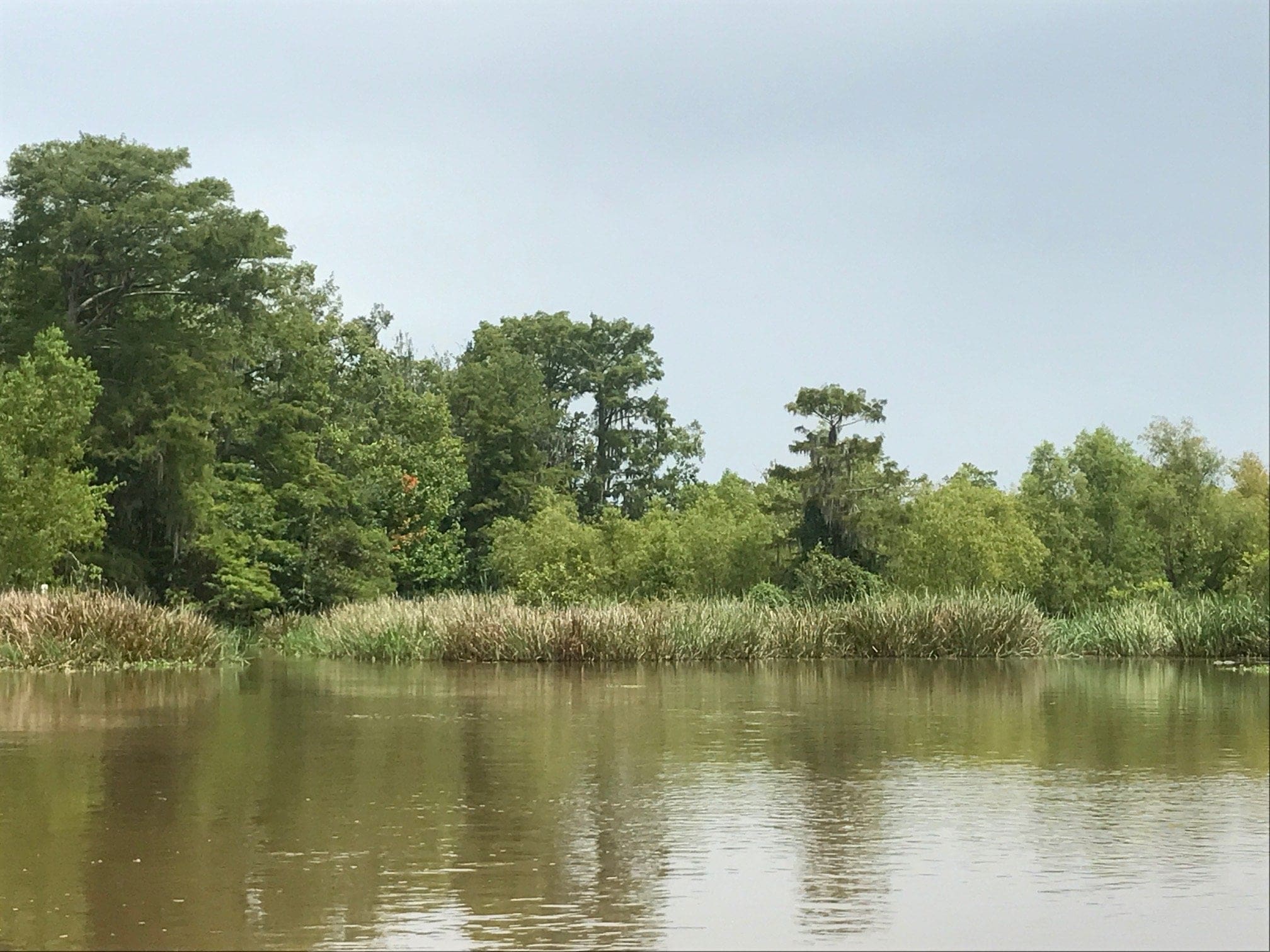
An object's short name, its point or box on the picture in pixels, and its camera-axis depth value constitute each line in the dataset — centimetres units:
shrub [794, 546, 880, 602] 4497
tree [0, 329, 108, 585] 3634
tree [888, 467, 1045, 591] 4312
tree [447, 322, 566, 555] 6450
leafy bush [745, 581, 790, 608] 4328
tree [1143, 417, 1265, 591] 4831
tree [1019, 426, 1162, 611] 4791
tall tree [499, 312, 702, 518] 7031
